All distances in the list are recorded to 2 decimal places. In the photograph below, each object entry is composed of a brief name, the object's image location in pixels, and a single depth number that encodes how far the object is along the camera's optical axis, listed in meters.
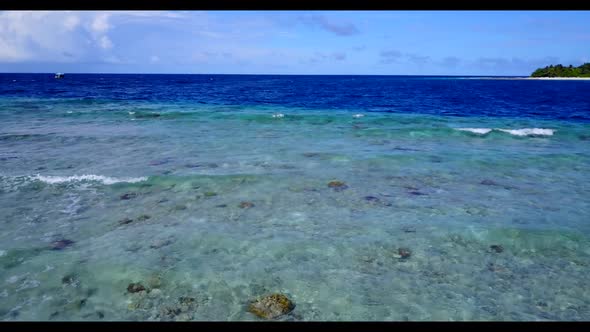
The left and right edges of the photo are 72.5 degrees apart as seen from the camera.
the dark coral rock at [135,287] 6.92
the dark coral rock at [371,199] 11.42
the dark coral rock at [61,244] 8.38
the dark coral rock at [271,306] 6.31
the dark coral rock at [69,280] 7.10
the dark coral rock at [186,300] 6.57
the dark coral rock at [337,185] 12.63
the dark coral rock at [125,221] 9.77
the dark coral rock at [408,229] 9.29
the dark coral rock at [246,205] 10.95
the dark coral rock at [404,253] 8.14
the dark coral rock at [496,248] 8.43
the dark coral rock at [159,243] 8.53
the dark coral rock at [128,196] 11.55
